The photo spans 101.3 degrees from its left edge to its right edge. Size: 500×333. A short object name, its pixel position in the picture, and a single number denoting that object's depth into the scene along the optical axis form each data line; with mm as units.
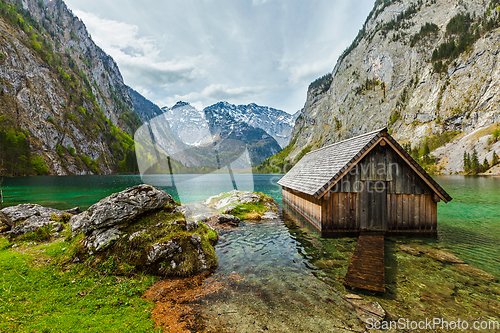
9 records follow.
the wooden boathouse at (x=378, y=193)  14703
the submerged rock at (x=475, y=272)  8773
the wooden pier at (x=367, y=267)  8062
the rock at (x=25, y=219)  10550
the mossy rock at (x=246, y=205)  22100
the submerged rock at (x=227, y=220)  19233
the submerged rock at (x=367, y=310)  6301
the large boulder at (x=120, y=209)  8914
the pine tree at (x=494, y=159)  78062
